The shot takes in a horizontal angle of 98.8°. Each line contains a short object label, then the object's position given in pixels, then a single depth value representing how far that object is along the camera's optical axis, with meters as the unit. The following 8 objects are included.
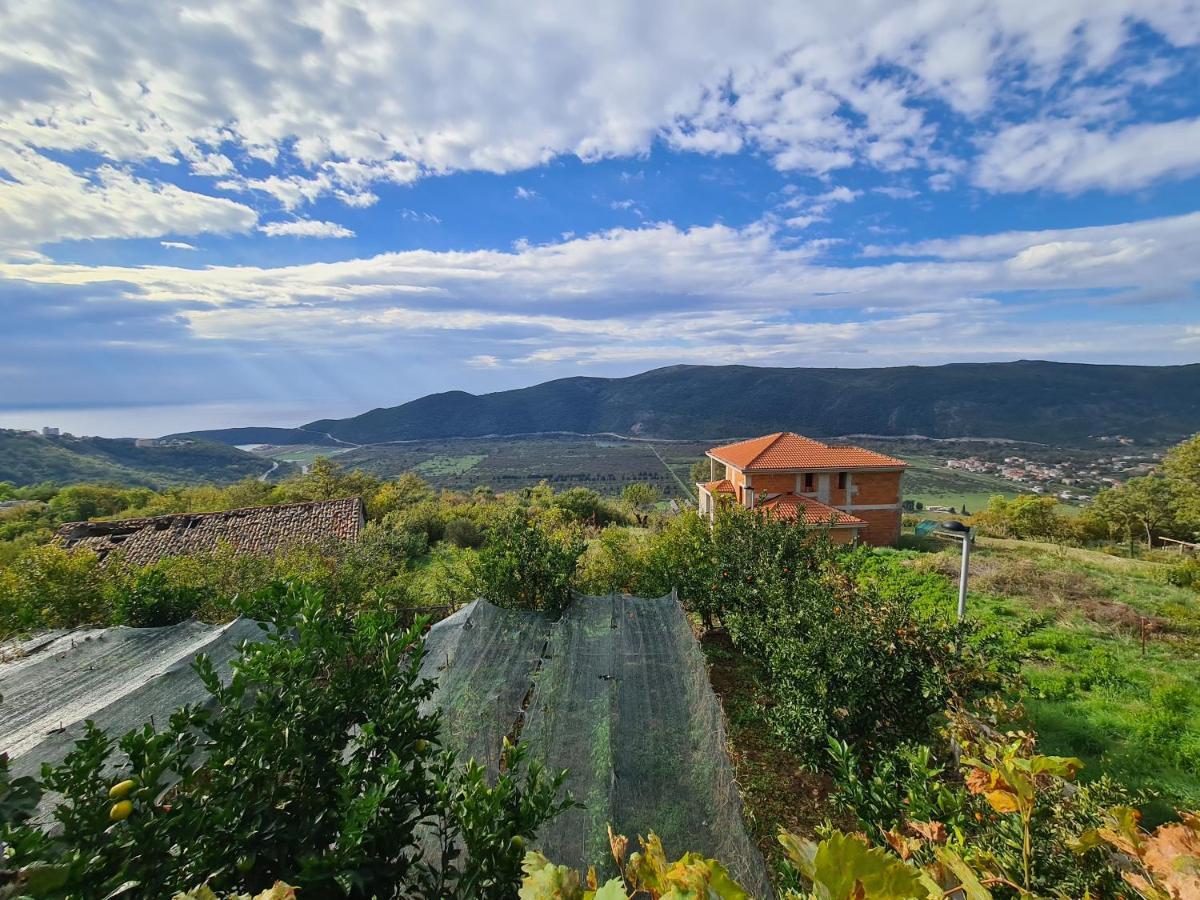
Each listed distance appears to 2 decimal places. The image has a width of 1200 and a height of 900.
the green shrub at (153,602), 8.62
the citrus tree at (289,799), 1.55
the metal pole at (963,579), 7.41
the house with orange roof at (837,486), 21.41
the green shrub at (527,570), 8.70
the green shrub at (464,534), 20.84
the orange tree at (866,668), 4.46
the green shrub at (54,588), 8.64
